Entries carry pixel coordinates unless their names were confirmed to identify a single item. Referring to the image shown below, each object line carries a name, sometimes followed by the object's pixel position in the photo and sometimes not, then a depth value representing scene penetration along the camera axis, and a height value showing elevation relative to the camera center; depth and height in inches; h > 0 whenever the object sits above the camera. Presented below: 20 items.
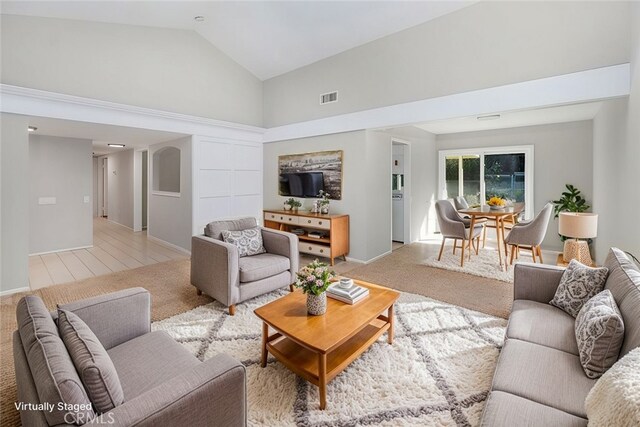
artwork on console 204.8 +19.1
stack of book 92.6 -28.6
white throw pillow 36.4 -24.9
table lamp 120.9 -9.6
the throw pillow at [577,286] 79.1 -22.7
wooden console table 189.0 -19.6
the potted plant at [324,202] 206.8 -0.8
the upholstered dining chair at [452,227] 182.9 -16.4
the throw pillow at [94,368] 41.1 -23.5
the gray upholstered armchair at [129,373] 39.1 -27.3
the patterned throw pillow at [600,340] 55.5 -25.9
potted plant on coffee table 82.7 -23.0
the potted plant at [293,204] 222.4 -2.4
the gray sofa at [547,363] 48.4 -32.4
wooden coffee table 72.4 -32.7
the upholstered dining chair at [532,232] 163.3 -16.7
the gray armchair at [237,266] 116.1 -26.8
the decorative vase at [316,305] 84.6 -28.8
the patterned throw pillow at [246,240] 134.6 -17.7
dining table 175.6 -7.6
